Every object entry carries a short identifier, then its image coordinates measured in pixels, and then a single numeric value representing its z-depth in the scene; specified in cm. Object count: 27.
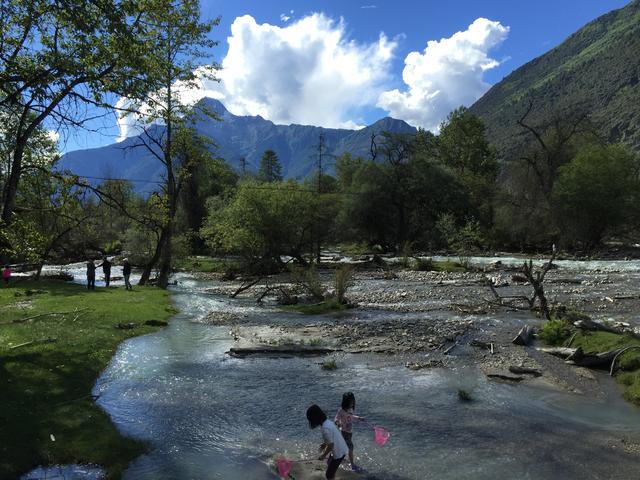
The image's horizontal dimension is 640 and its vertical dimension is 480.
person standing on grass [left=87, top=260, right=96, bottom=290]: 3306
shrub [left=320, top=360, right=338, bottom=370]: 1531
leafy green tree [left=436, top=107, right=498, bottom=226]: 10569
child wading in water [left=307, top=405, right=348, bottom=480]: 771
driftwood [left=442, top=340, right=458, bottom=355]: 1665
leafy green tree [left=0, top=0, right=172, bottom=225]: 1178
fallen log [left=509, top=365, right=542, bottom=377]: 1403
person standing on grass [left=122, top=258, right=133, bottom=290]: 3416
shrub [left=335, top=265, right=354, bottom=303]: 2767
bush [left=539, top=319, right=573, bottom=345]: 1678
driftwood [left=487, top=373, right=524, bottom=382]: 1374
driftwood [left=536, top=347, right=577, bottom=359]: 1543
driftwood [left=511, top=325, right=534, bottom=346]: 1709
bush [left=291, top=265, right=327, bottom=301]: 2962
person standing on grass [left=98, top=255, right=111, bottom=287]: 3721
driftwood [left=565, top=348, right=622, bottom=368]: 1443
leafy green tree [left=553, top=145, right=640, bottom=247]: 5991
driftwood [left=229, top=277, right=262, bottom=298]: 3447
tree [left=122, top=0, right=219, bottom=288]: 3238
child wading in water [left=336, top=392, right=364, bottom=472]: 859
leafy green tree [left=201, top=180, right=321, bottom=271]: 4916
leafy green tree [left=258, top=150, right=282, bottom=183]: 15875
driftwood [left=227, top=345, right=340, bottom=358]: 1731
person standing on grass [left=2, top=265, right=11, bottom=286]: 3616
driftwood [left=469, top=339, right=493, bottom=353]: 1700
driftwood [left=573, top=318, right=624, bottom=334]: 1659
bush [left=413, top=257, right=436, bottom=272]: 4766
